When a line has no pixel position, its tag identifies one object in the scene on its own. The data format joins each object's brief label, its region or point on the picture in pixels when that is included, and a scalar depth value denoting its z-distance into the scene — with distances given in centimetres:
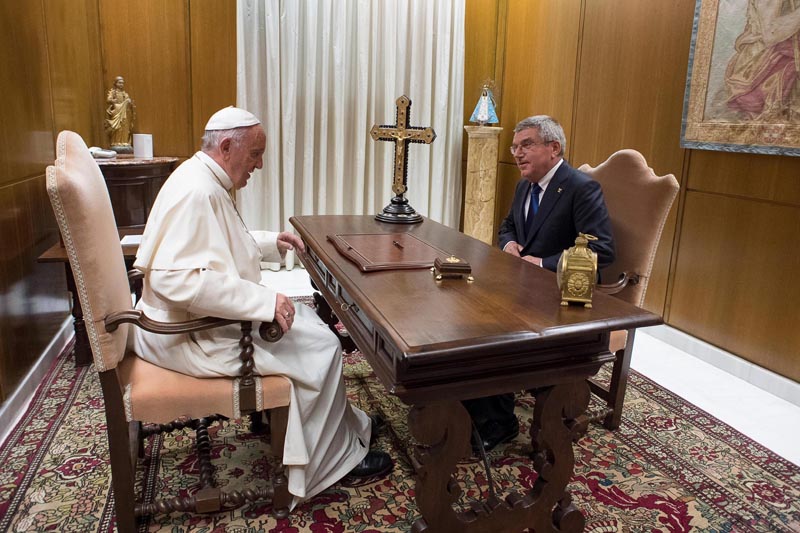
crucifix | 303
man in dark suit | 256
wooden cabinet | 415
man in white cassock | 179
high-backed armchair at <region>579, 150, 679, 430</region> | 254
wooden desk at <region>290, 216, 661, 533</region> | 154
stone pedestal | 546
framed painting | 307
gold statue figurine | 471
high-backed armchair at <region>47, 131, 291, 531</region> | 163
